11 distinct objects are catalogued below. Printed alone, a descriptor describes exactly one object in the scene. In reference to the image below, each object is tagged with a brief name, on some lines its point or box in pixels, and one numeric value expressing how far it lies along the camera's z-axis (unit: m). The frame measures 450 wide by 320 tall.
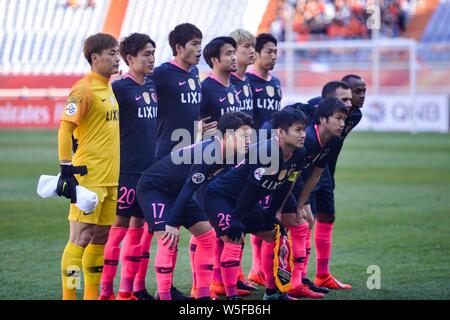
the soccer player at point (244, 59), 17.09
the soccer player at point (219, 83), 16.39
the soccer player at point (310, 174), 15.38
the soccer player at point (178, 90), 16.05
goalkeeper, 12.91
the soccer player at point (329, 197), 16.37
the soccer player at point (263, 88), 17.59
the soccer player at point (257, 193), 14.54
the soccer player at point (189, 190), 14.00
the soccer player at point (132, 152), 14.98
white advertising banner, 57.59
